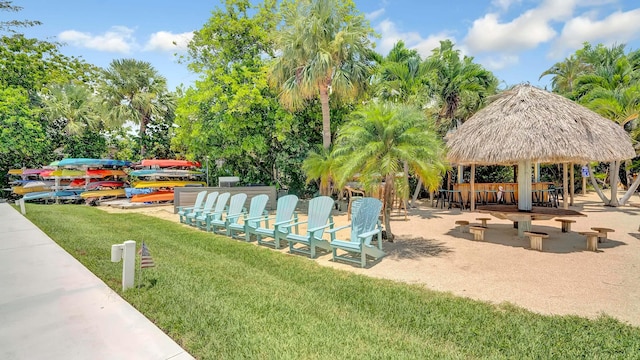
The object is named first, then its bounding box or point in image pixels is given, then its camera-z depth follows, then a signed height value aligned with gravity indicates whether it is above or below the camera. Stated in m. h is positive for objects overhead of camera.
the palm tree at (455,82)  14.13 +4.37
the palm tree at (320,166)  12.84 +0.69
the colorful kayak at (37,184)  19.77 -0.12
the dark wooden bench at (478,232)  8.05 -1.13
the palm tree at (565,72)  24.44 +8.46
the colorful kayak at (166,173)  17.06 +0.53
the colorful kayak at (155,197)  16.62 -0.71
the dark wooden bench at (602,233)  7.38 -1.05
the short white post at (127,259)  4.30 -0.97
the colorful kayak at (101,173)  19.18 +0.57
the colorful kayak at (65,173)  18.34 +0.49
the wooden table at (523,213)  7.64 -0.66
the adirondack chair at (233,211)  9.20 -0.79
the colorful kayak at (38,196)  19.25 -0.80
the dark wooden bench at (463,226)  8.88 -1.19
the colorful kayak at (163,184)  16.84 -0.06
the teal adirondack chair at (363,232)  5.91 -0.91
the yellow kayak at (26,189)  20.02 -0.42
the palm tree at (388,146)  6.79 +0.77
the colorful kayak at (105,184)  19.56 -0.10
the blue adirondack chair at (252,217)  8.18 -0.86
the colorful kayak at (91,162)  17.91 +1.12
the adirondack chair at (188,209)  10.78 -0.85
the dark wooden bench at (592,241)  6.87 -1.14
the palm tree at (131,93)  20.17 +5.47
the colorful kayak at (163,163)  17.53 +1.02
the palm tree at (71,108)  22.06 +4.91
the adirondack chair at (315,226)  6.59 -0.91
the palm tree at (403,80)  13.59 +4.29
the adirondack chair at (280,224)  7.31 -0.91
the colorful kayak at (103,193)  18.56 -0.61
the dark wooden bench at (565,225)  8.77 -1.05
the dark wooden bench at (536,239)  6.98 -1.14
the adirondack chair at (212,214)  9.51 -0.91
